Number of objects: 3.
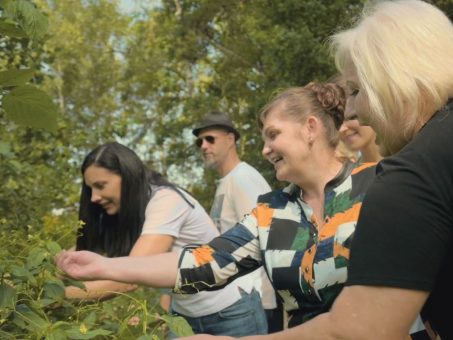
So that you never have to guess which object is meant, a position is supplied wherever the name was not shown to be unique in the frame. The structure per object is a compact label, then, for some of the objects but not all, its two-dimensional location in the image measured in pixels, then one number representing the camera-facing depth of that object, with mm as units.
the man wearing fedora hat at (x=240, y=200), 4615
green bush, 2176
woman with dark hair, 3945
